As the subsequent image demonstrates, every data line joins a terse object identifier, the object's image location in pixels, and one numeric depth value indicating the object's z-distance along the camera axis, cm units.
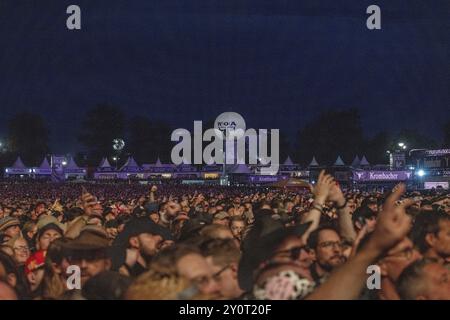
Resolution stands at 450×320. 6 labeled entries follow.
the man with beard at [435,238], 572
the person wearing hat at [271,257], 380
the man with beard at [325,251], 497
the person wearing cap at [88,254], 523
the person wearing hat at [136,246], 589
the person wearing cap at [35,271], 564
